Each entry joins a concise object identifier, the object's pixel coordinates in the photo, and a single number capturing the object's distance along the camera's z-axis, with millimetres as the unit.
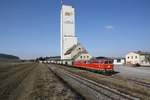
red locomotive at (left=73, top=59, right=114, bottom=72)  35125
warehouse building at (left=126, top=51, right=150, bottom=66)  82900
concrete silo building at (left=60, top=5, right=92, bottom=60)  99969
